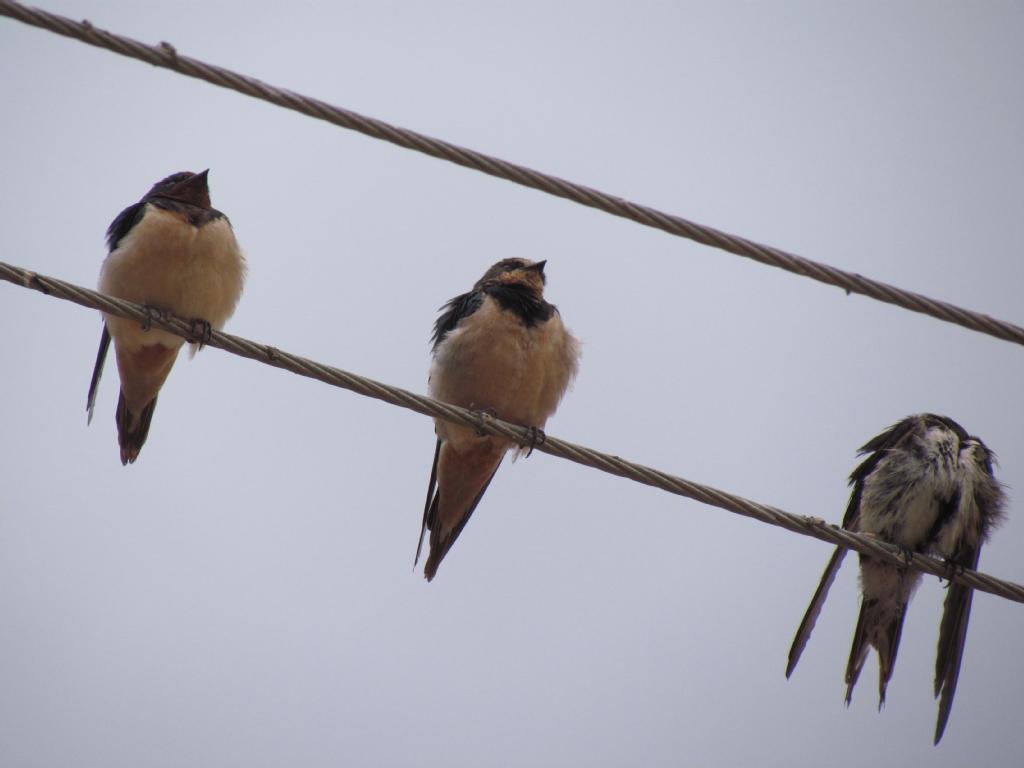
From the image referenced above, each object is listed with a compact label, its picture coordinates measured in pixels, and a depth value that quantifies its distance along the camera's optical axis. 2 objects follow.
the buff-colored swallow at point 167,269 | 10.91
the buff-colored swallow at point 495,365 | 11.78
